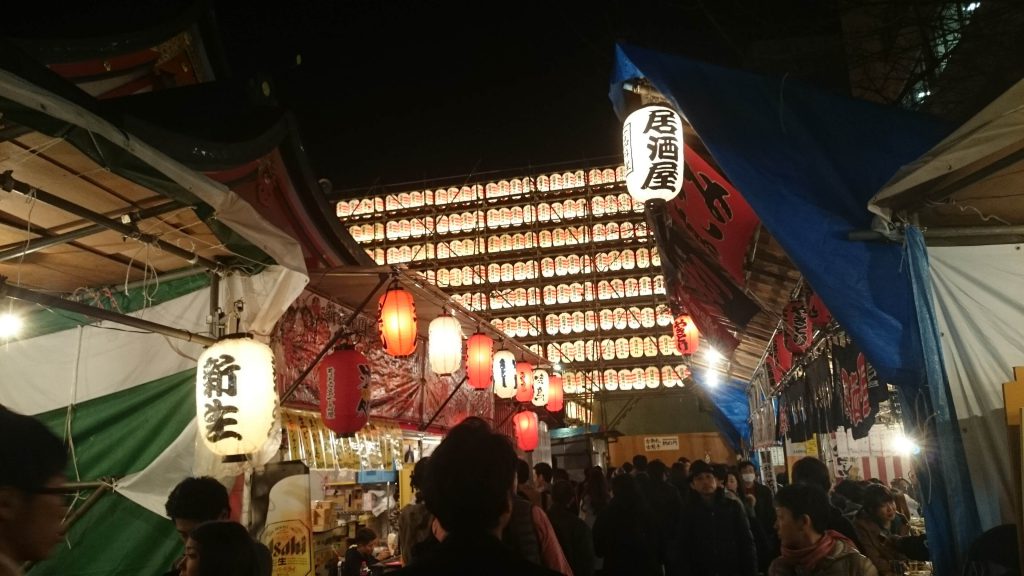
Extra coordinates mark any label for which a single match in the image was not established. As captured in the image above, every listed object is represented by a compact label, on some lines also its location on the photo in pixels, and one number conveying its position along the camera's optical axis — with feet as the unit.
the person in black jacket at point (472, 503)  6.23
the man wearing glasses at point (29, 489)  6.12
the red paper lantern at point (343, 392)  26.27
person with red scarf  11.69
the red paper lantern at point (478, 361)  41.16
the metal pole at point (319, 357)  26.08
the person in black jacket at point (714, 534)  23.06
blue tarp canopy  14.43
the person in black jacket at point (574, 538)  19.57
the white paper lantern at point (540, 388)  60.23
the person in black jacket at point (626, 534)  23.48
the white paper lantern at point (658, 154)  26.71
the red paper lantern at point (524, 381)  54.03
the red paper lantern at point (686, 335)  60.90
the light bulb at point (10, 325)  22.18
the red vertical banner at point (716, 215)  26.32
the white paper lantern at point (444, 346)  35.06
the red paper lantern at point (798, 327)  28.94
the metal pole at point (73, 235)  17.52
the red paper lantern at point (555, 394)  63.62
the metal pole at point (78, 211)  14.83
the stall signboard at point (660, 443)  110.63
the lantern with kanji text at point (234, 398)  19.10
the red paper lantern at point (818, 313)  25.72
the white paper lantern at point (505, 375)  45.78
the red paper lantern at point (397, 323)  29.78
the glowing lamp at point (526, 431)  58.75
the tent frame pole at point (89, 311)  16.10
